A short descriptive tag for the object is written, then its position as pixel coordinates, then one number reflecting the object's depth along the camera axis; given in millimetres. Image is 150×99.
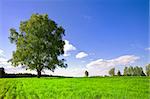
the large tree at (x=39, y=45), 21904
